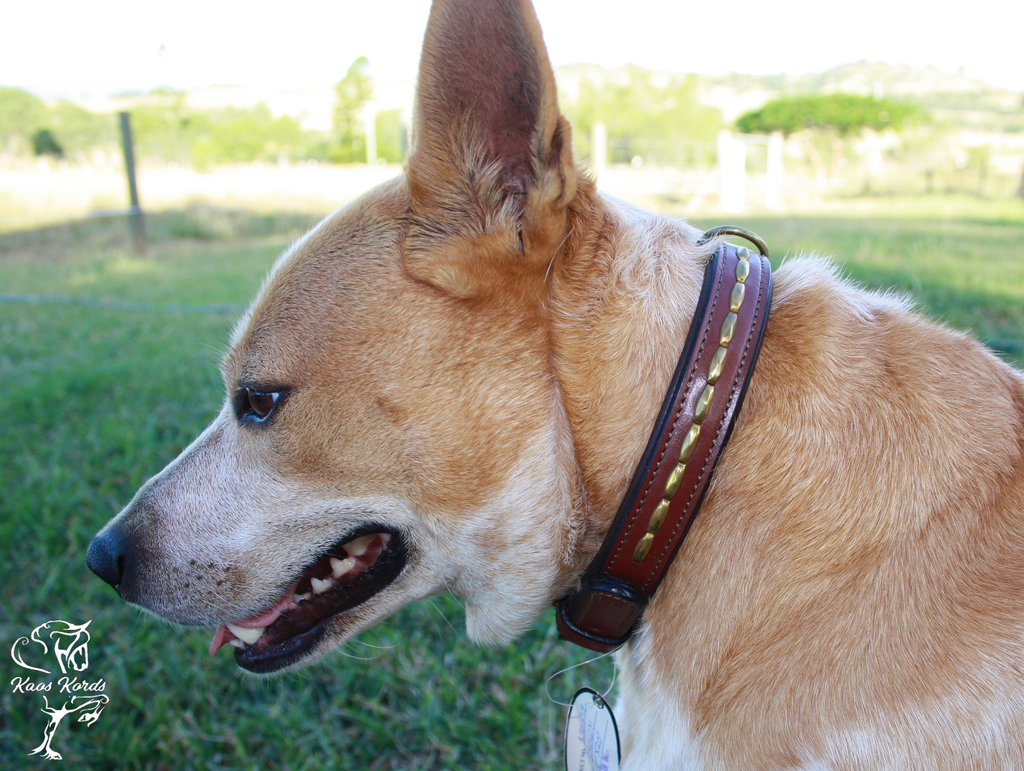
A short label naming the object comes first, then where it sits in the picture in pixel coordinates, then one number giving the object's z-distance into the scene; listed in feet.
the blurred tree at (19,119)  70.28
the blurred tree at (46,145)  74.38
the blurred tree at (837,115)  136.77
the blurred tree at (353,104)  49.44
